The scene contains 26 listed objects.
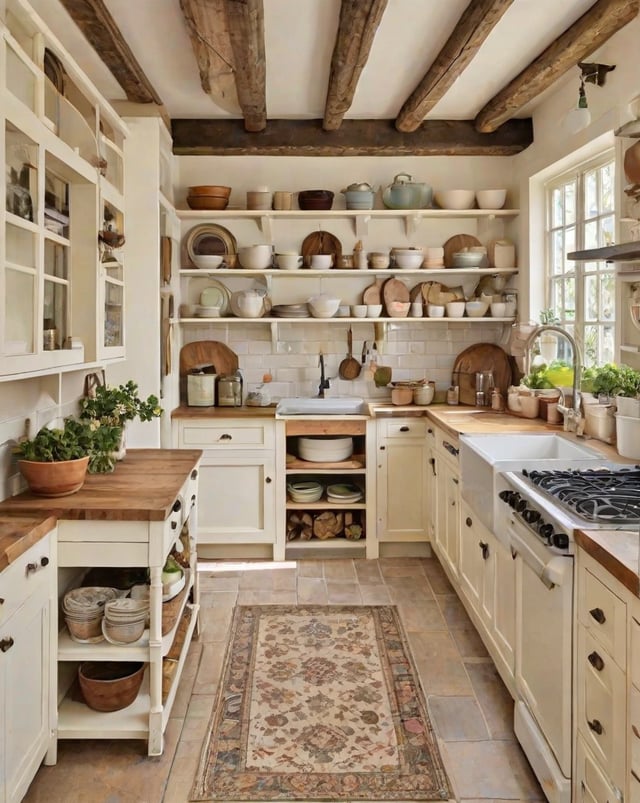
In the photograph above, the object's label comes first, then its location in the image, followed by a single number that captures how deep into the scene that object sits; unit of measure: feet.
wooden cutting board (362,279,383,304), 15.56
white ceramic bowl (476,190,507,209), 14.84
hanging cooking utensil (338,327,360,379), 15.69
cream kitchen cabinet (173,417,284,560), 14.02
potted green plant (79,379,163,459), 9.52
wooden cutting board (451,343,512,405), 15.57
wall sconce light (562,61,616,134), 9.87
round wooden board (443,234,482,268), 15.67
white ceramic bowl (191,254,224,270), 14.71
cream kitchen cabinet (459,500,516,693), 8.40
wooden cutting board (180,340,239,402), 15.64
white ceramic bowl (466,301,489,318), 14.88
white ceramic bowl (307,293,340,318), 14.75
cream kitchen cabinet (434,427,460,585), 11.55
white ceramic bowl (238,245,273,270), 14.75
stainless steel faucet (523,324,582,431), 10.57
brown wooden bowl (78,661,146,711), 7.63
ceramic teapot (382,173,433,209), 14.83
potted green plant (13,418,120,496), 7.57
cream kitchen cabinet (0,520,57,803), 5.89
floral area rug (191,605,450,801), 7.25
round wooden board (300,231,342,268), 15.57
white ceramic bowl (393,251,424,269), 14.89
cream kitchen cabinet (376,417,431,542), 14.08
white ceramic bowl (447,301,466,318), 14.84
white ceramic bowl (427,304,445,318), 14.94
